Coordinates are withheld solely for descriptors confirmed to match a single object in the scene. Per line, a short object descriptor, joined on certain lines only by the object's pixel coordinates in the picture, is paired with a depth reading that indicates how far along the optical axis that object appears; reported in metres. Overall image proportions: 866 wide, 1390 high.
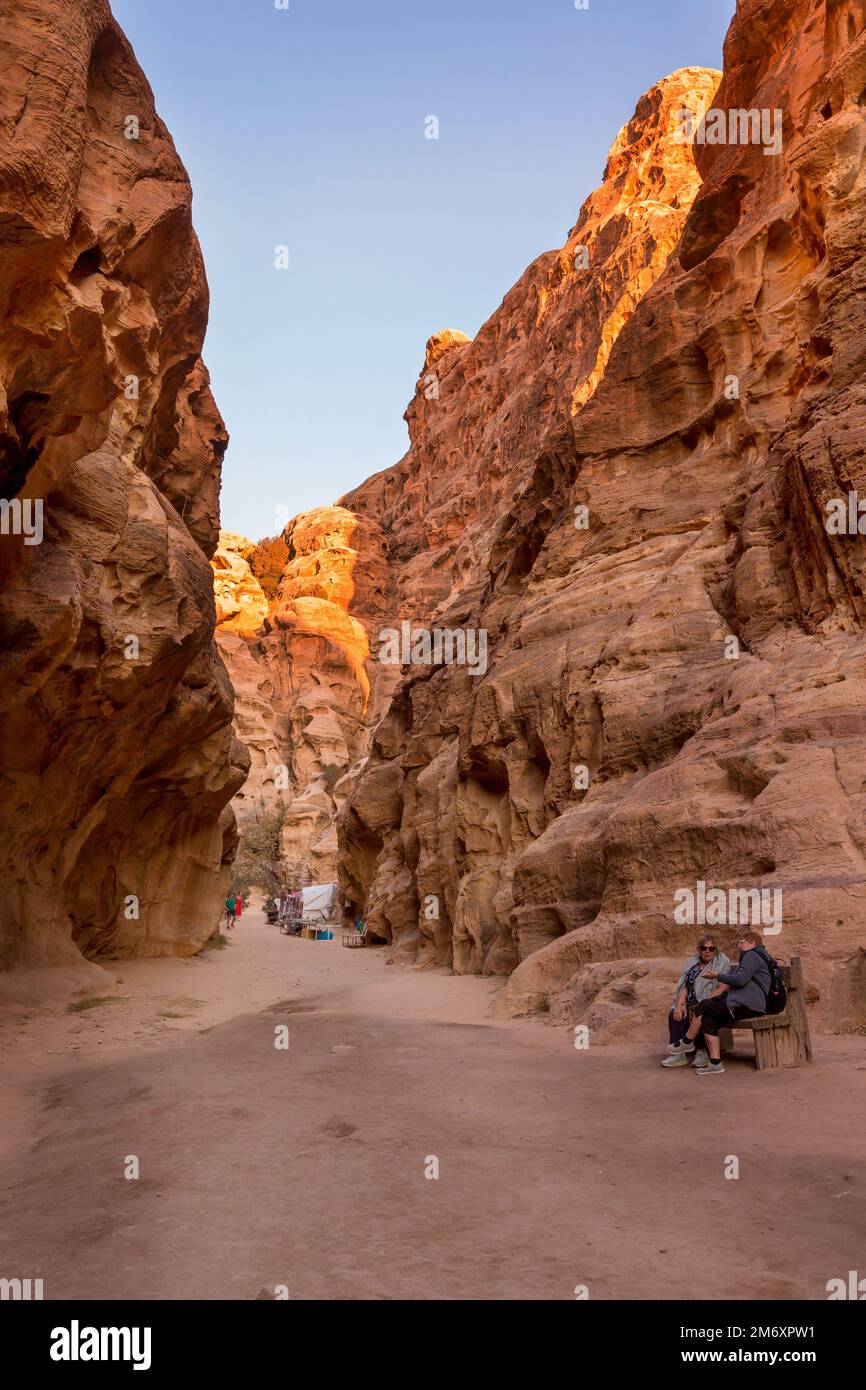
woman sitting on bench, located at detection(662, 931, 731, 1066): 7.81
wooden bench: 7.18
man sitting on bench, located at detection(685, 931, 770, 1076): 7.38
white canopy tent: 46.56
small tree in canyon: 67.31
